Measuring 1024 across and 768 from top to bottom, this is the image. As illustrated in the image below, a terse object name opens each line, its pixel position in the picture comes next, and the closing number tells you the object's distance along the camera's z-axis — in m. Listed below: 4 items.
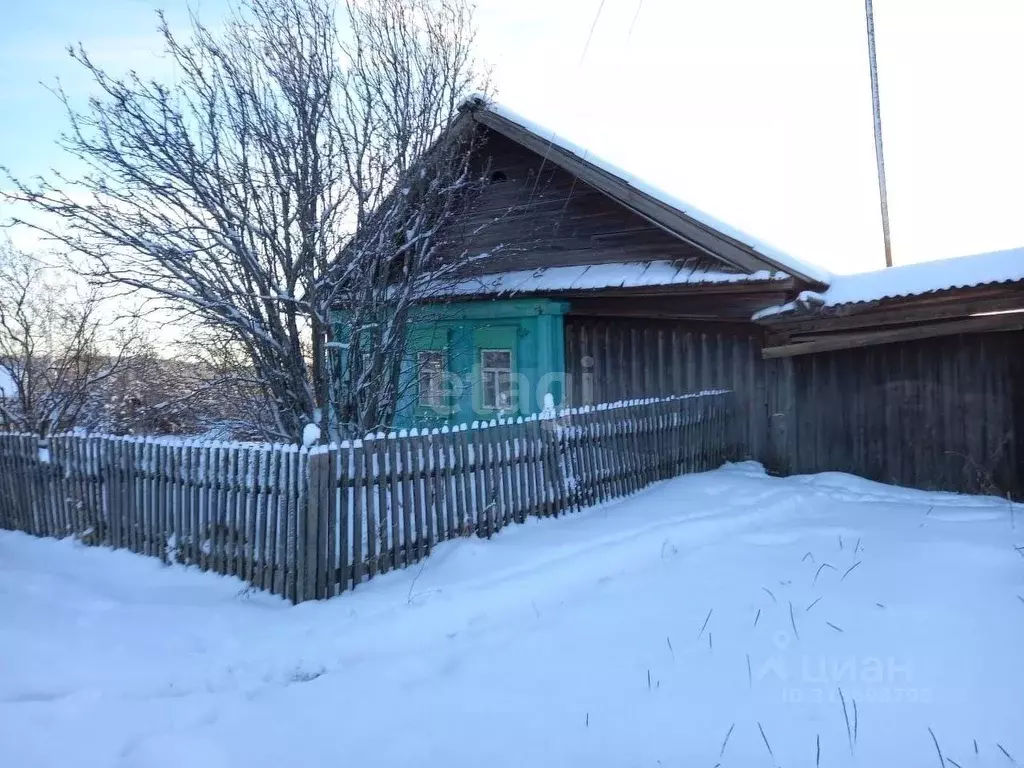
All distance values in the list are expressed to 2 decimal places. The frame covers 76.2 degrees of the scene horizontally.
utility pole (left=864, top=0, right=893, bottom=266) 13.59
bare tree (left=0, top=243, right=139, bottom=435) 11.59
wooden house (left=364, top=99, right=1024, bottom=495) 7.88
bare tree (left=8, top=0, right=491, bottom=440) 7.04
